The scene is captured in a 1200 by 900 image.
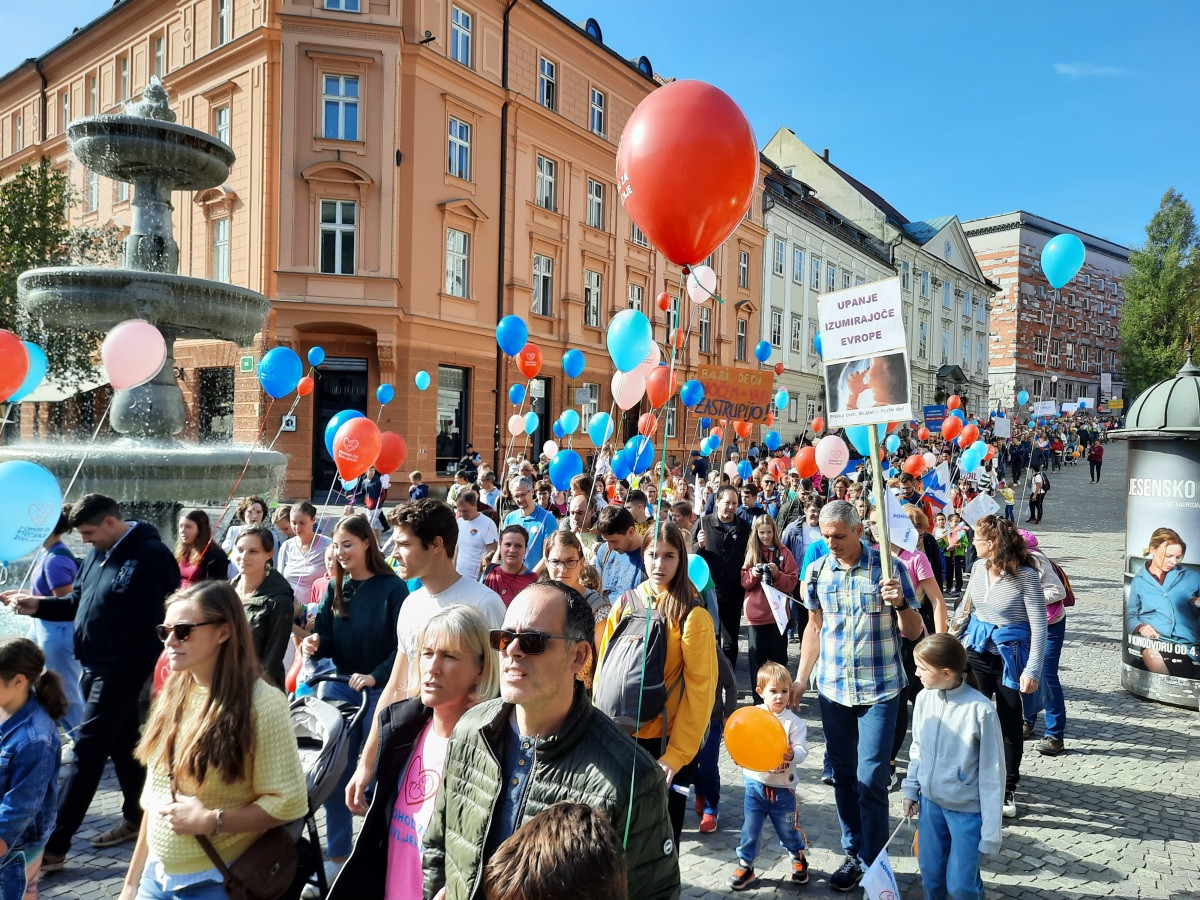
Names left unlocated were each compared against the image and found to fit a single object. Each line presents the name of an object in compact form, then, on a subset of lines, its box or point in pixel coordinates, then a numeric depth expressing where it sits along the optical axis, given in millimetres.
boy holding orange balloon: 3789
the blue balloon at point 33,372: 6735
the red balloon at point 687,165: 3260
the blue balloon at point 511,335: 11633
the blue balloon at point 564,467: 9797
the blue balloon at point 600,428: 10078
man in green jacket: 1887
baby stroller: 2658
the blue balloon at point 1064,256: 8039
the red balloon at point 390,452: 8852
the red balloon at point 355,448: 7129
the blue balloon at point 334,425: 8575
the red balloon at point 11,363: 5905
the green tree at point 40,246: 19109
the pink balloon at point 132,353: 6234
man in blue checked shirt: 3699
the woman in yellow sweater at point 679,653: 3326
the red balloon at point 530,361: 13345
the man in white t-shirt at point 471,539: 7328
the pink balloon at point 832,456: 10234
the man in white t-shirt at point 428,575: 3387
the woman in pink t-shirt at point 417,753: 2396
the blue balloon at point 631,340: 7379
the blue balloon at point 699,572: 4695
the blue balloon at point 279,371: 8812
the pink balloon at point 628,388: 7883
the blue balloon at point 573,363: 13178
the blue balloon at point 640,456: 9266
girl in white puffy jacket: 3289
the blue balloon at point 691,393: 12727
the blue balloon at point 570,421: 13406
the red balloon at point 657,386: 8719
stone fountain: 6867
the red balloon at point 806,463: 11984
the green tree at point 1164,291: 35812
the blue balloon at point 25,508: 4555
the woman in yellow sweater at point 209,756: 2371
